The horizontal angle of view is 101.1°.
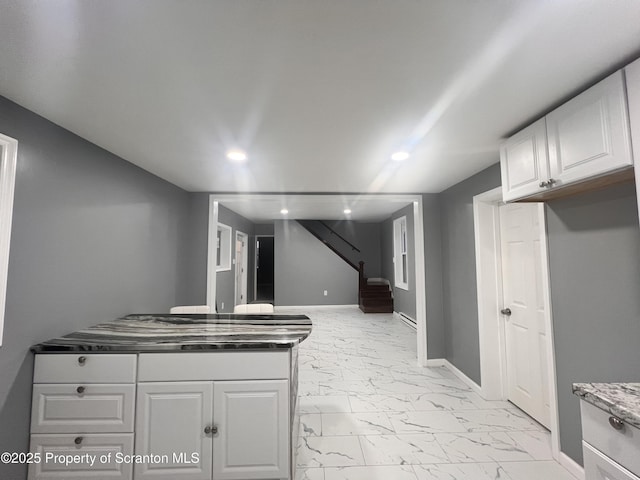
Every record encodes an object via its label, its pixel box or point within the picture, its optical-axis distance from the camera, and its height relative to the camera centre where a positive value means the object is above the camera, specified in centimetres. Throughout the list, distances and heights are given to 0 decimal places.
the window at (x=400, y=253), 611 +19
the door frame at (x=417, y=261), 359 +1
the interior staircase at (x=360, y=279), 674 -50
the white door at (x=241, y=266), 675 -13
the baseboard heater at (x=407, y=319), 543 -127
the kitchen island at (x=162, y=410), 158 -91
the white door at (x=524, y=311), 235 -49
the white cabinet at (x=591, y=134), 122 +65
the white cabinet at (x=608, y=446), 96 -73
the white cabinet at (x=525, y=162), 165 +67
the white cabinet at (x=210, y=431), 160 -104
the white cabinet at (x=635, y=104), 116 +69
